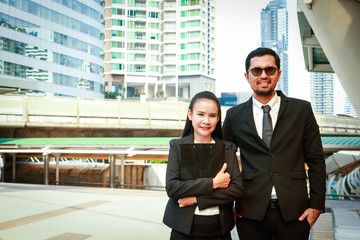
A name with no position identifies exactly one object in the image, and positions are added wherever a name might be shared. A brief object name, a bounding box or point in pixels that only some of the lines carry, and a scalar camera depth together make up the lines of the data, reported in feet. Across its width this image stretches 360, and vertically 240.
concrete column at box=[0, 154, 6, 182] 70.31
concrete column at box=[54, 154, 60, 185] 58.32
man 8.66
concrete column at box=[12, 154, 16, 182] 69.50
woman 8.16
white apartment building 287.69
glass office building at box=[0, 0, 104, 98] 153.79
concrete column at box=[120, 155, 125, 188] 51.98
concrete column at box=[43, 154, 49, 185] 56.35
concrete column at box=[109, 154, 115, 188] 50.47
